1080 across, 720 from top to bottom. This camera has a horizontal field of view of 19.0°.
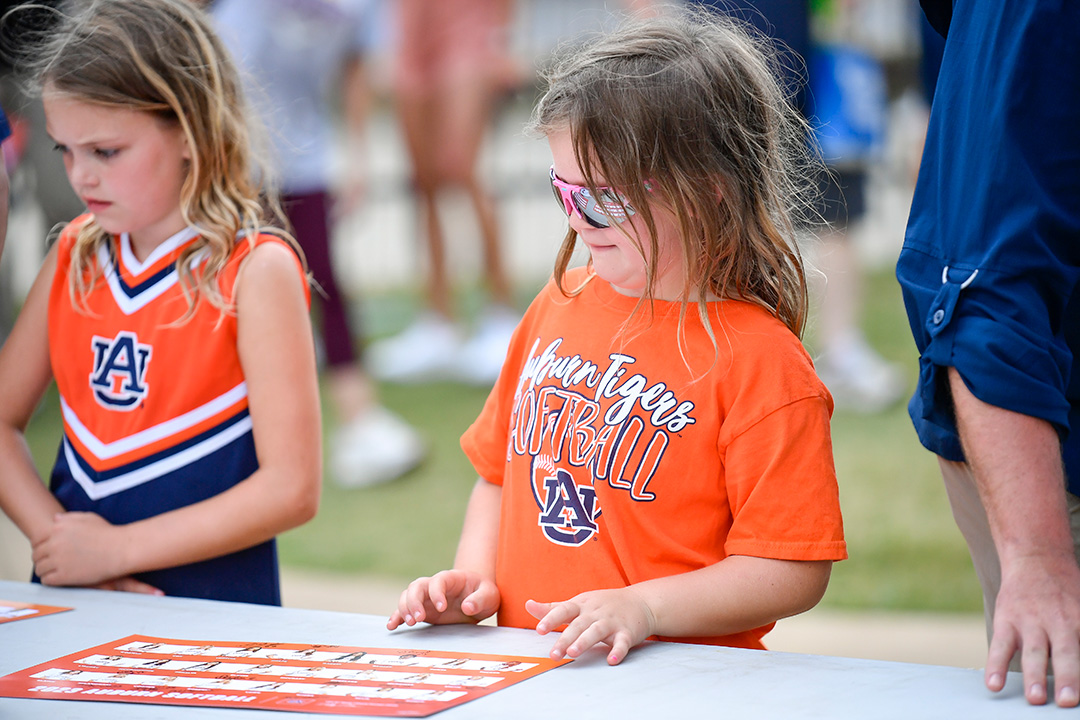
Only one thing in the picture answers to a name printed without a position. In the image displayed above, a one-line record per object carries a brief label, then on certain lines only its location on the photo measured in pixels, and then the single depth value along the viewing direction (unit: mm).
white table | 3227
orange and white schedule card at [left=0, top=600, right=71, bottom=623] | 3549
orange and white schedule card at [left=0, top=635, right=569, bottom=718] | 3260
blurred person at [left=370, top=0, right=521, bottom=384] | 8147
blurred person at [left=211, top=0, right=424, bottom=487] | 6118
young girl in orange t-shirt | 3425
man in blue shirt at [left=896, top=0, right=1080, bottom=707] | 3314
